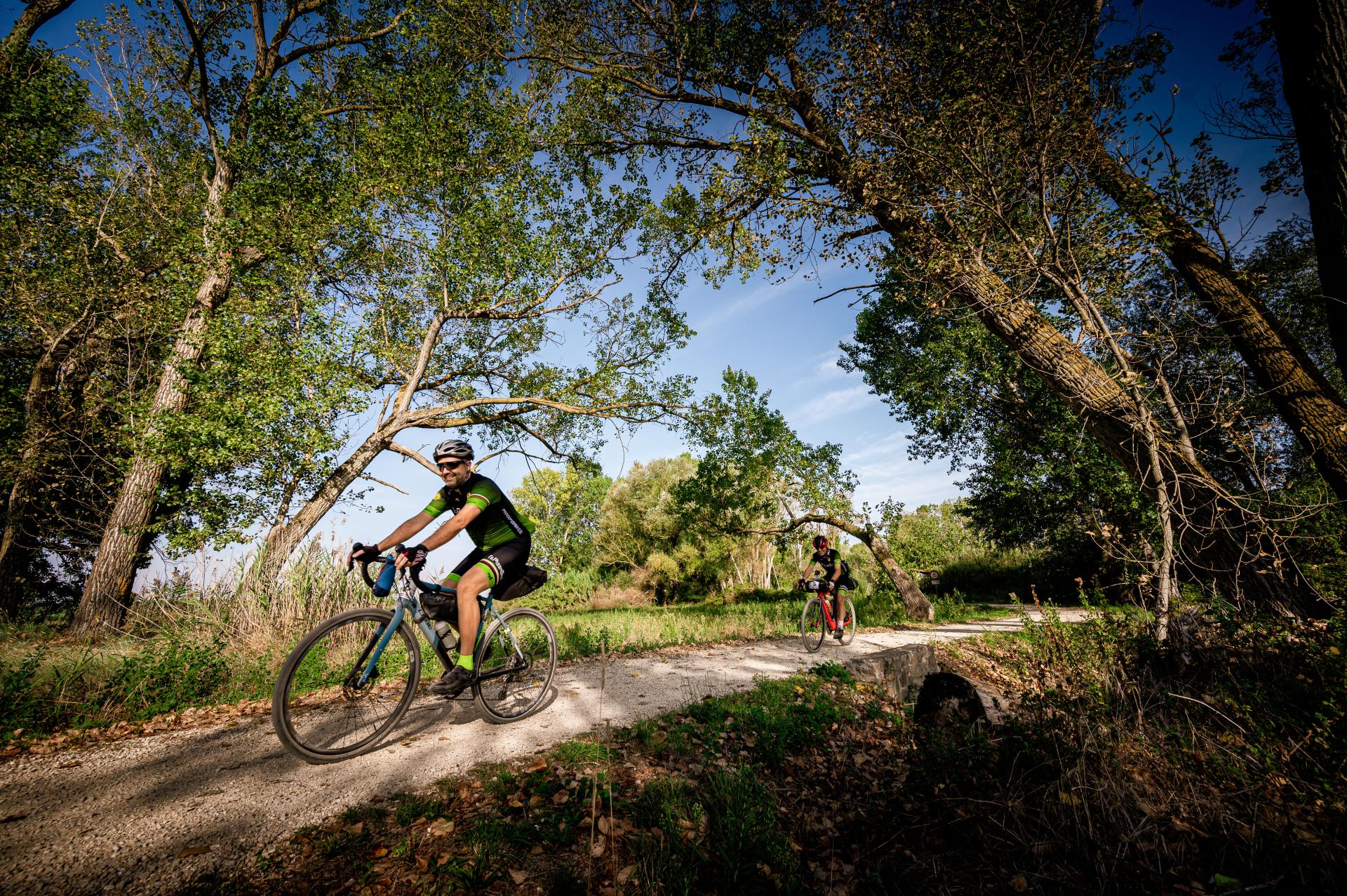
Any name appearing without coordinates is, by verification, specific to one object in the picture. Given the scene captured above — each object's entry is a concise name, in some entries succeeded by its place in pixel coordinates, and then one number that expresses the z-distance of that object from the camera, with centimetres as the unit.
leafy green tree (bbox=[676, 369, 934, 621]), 1548
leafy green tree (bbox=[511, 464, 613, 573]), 3491
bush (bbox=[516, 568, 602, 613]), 2777
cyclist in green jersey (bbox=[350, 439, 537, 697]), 385
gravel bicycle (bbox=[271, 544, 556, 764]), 336
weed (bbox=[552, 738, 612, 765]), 349
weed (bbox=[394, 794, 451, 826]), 263
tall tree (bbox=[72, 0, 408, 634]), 945
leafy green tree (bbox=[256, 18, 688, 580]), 1120
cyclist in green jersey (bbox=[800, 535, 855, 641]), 934
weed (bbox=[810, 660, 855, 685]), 613
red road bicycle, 905
